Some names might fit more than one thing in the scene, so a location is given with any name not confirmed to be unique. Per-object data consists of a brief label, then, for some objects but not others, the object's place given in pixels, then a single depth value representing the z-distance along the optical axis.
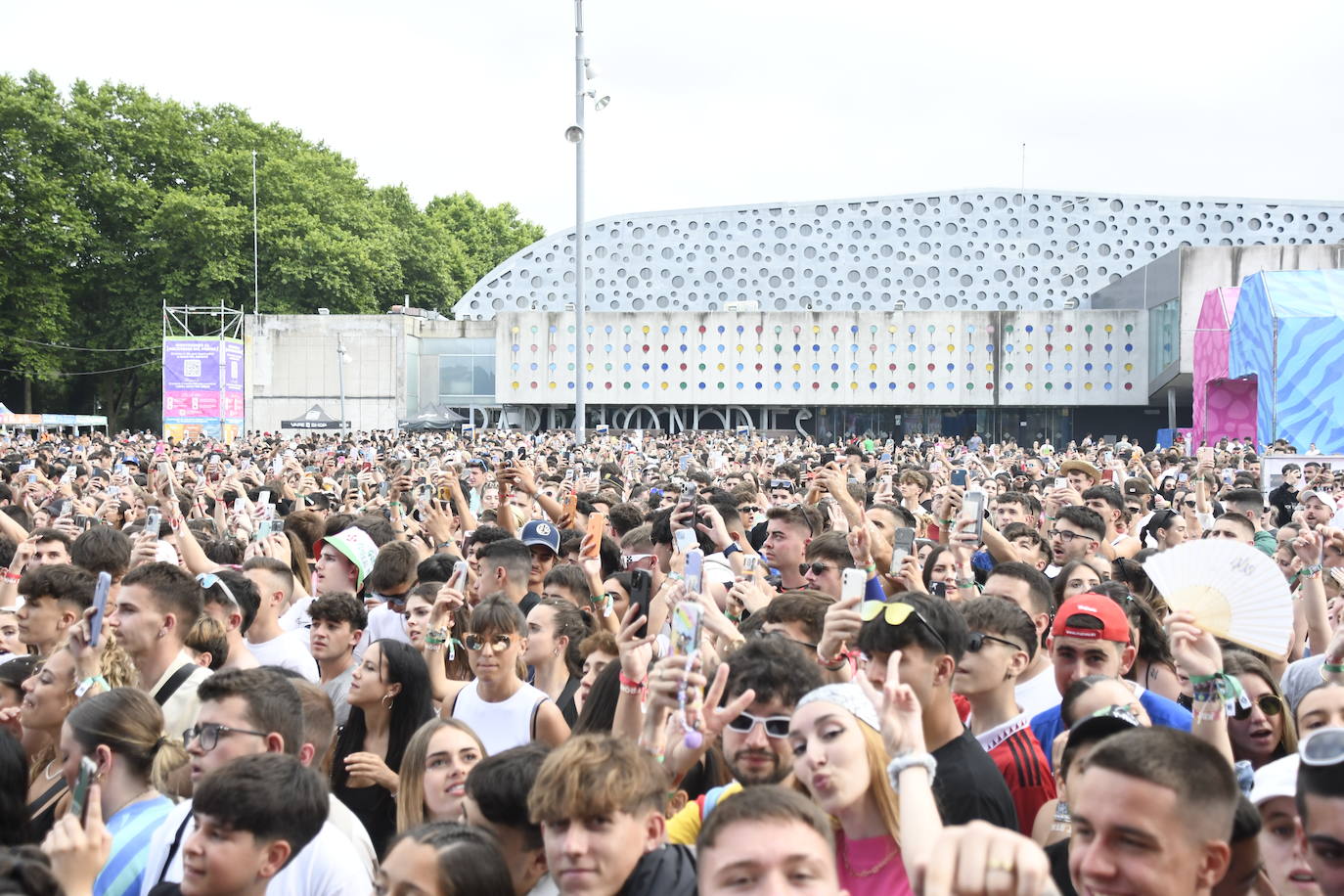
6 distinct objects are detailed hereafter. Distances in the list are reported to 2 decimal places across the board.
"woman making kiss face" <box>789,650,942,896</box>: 3.36
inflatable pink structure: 40.81
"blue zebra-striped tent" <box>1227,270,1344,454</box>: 33.84
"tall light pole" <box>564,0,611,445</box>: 21.88
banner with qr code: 41.75
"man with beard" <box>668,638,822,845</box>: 3.75
